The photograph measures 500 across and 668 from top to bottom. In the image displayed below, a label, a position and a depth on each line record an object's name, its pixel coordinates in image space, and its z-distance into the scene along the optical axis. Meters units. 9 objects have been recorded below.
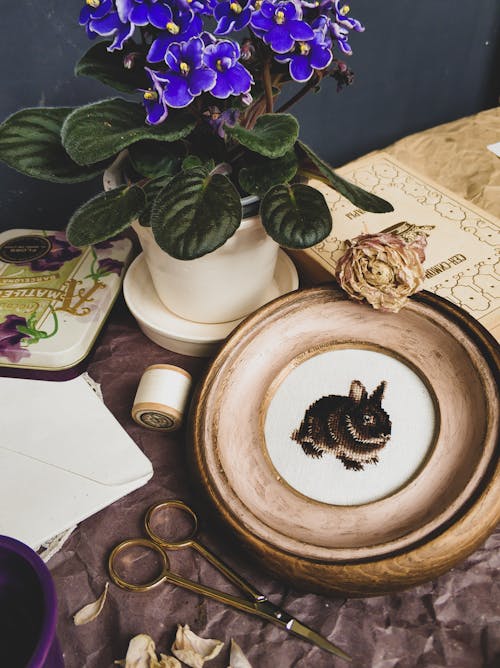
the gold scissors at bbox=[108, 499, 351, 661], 0.58
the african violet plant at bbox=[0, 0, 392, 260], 0.59
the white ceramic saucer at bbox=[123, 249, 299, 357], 0.81
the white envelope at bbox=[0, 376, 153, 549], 0.66
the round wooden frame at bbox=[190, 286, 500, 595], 0.54
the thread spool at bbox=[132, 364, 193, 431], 0.72
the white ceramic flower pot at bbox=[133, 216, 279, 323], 0.71
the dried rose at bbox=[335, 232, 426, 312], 0.68
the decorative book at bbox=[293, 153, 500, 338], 0.81
